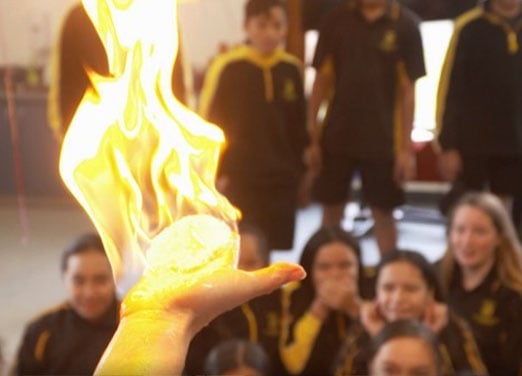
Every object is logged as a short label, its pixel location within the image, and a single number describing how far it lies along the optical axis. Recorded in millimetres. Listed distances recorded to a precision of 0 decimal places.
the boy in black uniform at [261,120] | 2676
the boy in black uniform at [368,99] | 2639
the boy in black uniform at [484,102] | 2732
